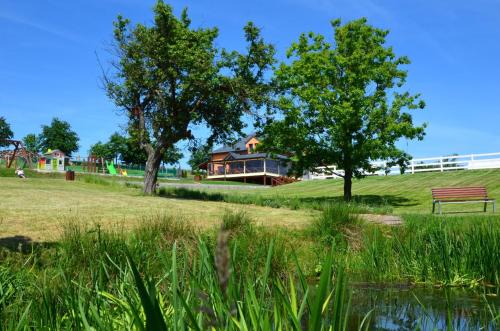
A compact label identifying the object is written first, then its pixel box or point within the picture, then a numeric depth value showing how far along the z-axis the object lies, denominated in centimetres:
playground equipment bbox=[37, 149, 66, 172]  5651
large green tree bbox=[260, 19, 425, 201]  2553
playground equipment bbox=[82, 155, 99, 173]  5905
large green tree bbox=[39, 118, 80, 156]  9300
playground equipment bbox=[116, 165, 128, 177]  6062
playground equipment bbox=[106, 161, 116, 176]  6003
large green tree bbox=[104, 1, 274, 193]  2197
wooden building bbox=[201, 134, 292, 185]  6456
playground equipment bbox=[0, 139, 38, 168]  4627
